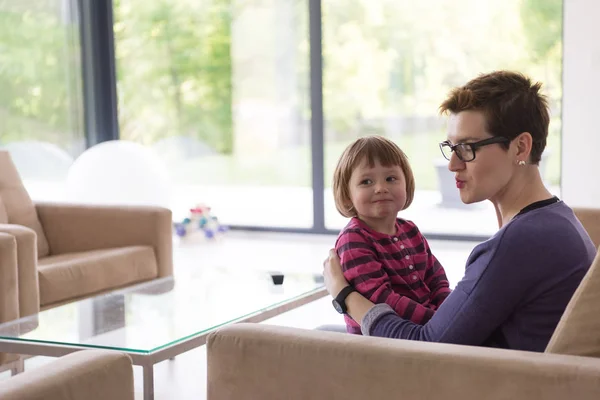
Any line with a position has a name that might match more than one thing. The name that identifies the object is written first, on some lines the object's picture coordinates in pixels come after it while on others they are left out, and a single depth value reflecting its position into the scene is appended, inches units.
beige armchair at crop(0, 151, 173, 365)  157.2
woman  71.4
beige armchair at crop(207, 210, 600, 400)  63.4
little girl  92.2
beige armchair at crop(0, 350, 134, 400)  60.2
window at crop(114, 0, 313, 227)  278.7
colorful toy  275.0
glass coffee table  119.7
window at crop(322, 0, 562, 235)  245.8
